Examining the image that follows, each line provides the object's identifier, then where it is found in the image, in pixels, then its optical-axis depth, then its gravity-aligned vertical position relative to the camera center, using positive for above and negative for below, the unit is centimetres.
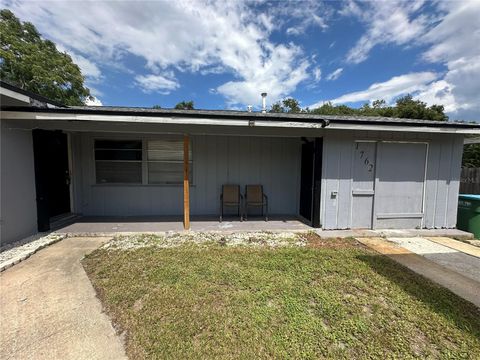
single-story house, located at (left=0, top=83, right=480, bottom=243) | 409 +0
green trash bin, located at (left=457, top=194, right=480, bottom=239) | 508 -108
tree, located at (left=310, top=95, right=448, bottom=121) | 2084 +636
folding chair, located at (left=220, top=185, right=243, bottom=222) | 595 -81
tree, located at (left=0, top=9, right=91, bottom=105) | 1391 +655
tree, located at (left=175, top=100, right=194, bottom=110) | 3075 +850
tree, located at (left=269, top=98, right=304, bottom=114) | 3030 +830
